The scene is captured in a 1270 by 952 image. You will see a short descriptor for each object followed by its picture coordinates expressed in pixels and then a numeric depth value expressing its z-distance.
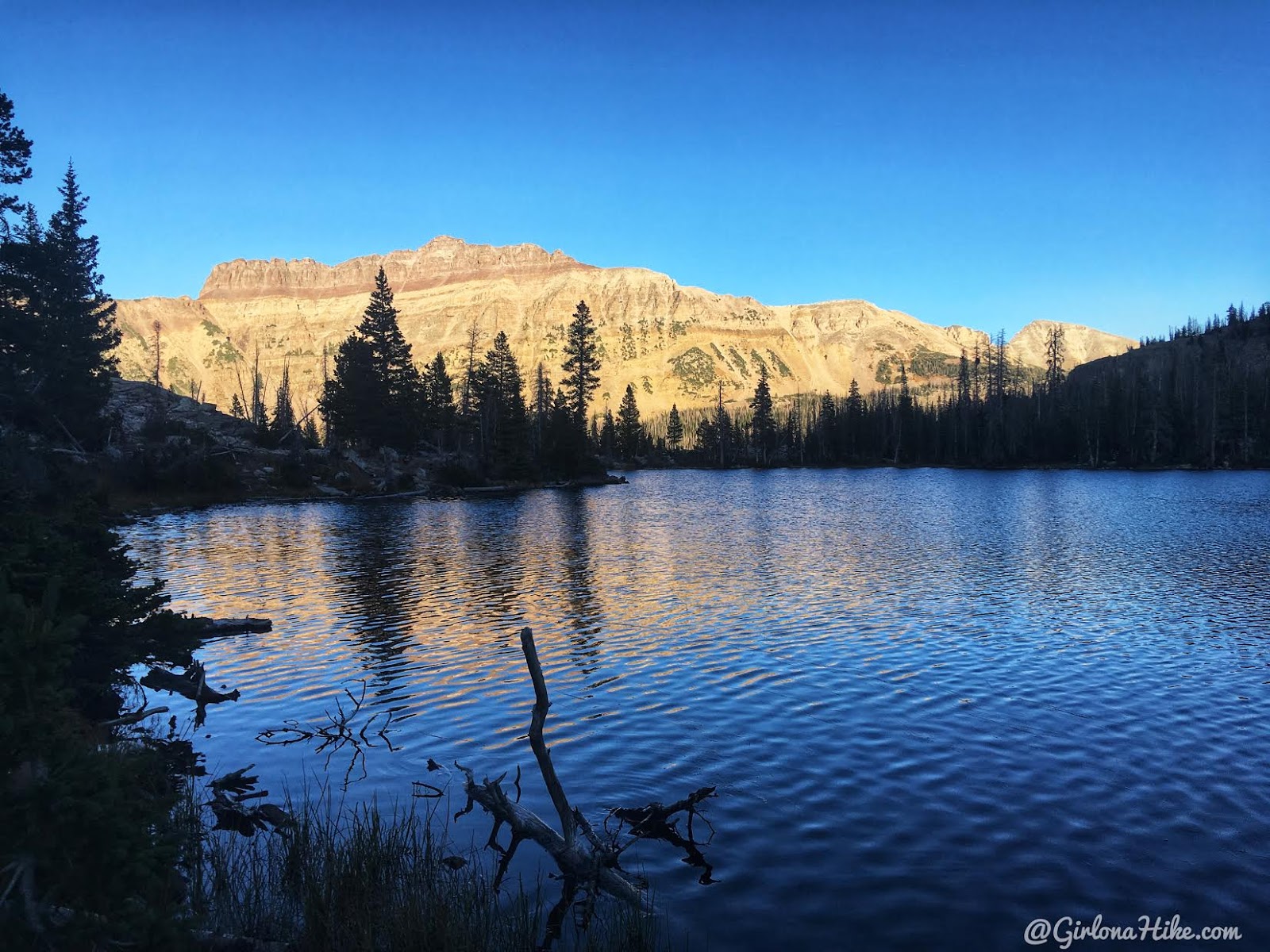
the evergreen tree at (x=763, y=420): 194.00
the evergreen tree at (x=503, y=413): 107.00
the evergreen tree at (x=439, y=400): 119.12
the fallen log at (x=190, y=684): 18.61
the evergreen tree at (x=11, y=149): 29.97
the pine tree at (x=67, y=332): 59.59
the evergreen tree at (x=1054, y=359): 187.62
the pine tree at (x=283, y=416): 108.47
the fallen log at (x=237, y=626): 25.66
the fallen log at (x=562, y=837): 9.37
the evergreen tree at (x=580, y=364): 139.25
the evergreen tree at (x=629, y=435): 189.12
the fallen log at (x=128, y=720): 13.48
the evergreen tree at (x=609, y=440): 183.62
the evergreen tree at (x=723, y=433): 184.75
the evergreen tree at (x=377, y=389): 101.88
